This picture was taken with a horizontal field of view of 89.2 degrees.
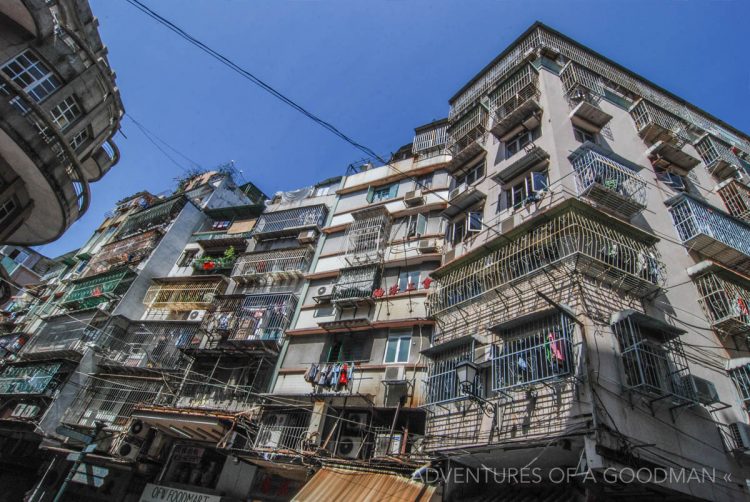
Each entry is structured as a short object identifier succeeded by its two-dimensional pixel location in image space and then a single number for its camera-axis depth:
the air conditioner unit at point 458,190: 16.75
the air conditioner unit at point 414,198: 18.73
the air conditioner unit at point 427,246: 16.55
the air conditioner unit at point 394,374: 13.25
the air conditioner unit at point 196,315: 22.66
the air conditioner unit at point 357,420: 13.41
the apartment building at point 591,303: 7.71
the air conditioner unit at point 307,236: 21.65
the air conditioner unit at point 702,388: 8.48
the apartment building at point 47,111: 14.73
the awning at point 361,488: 9.77
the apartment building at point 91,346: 20.56
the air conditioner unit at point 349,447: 13.02
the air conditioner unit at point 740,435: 8.15
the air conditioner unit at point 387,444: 12.15
